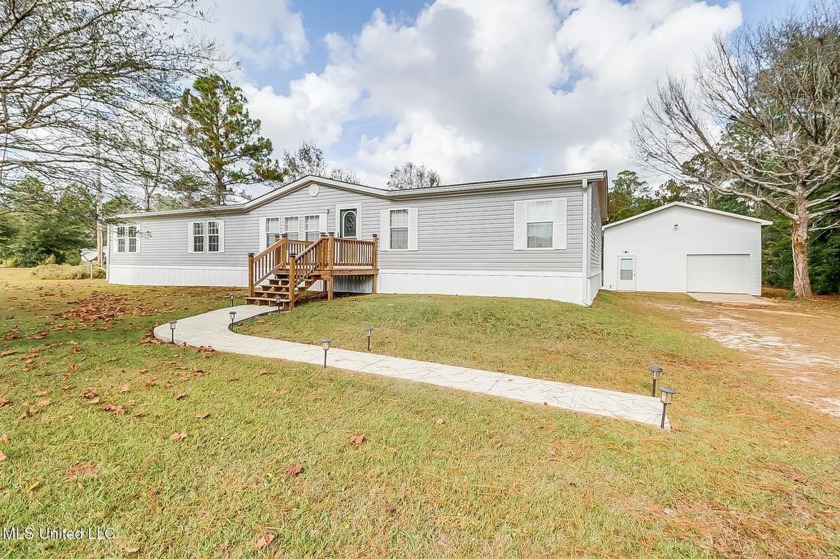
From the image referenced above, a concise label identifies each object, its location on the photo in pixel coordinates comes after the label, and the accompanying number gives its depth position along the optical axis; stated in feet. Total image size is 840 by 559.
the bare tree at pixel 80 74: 18.33
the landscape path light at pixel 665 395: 10.71
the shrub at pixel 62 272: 56.75
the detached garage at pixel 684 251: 55.01
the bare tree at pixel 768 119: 45.16
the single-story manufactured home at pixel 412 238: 32.55
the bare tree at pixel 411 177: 110.63
